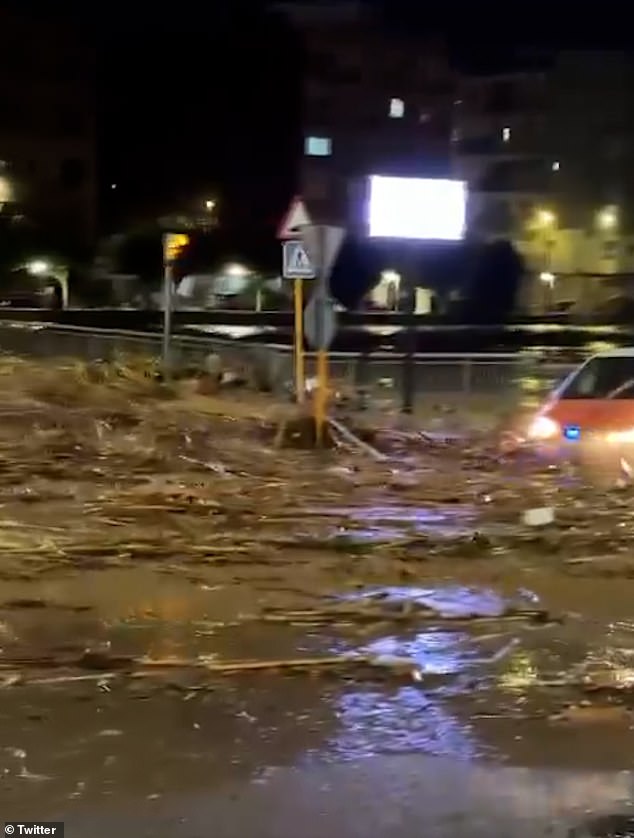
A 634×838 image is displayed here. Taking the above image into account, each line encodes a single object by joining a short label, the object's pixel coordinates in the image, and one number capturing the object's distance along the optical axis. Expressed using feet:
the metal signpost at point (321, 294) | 54.29
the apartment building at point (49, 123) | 334.03
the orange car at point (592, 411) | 53.78
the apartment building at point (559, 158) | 309.63
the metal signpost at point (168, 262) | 87.40
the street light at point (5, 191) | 306.68
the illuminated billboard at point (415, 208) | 104.17
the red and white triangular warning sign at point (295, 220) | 57.11
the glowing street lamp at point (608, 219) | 311.88
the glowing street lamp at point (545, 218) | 299.27
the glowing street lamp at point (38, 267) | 281.62
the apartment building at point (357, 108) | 310.65
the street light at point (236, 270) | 279.28
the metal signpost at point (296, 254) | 56.39
